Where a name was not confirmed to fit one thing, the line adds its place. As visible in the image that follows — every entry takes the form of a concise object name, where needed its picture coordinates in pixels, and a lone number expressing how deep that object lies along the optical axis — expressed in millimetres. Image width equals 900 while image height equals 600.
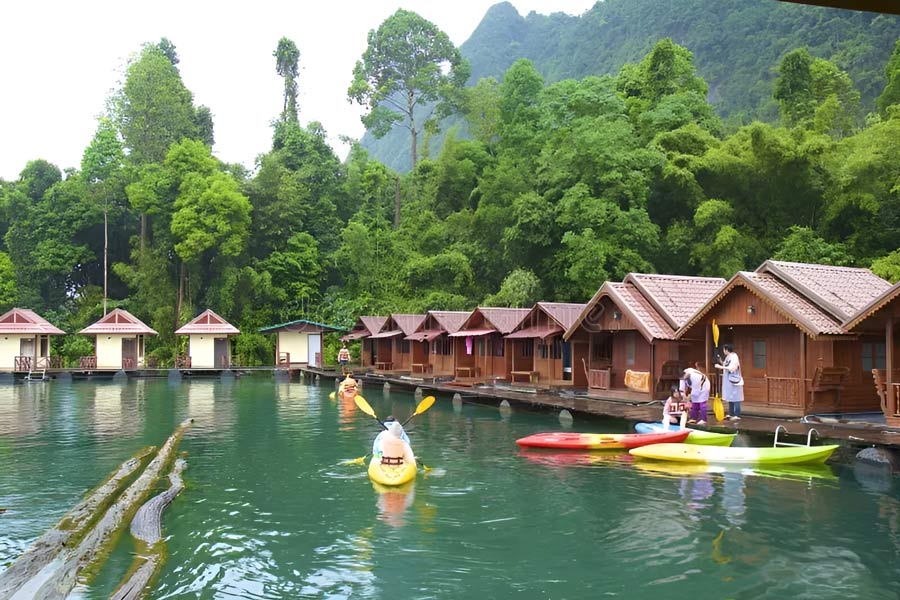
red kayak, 18188
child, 18953
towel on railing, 24719
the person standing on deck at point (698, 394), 19662
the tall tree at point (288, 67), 69750
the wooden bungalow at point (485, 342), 33656
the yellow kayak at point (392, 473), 15258
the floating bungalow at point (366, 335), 46394
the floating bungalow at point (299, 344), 52188
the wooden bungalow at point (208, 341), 50031
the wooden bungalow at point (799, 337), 19328
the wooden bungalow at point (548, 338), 29359
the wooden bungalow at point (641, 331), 24281
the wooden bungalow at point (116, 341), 48312
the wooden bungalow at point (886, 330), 16609
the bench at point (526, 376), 31500
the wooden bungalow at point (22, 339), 46031
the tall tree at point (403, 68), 66750
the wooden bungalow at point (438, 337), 38062
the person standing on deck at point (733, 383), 19250
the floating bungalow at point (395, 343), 42531
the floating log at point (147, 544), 9195
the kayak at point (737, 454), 15625
